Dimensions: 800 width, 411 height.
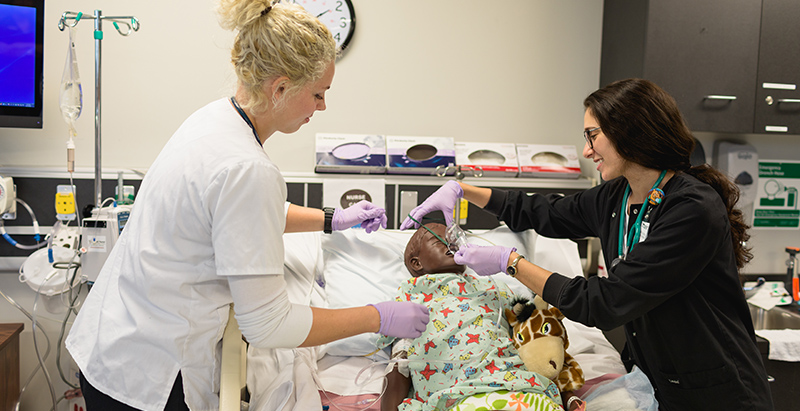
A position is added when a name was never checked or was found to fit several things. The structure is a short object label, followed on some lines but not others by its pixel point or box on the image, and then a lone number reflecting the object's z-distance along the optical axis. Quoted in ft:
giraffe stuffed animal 5.07
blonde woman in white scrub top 3.55
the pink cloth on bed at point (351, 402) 5.13
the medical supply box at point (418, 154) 7.78
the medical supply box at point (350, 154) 7.62
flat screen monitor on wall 6.71
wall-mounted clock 7.74
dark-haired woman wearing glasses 4.31
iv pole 6.22
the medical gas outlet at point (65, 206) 6.86
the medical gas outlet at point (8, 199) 6.77
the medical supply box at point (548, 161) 8.15
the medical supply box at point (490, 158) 8.09
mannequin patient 4.62
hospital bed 4.96
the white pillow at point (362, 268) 6.39
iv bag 6.33
